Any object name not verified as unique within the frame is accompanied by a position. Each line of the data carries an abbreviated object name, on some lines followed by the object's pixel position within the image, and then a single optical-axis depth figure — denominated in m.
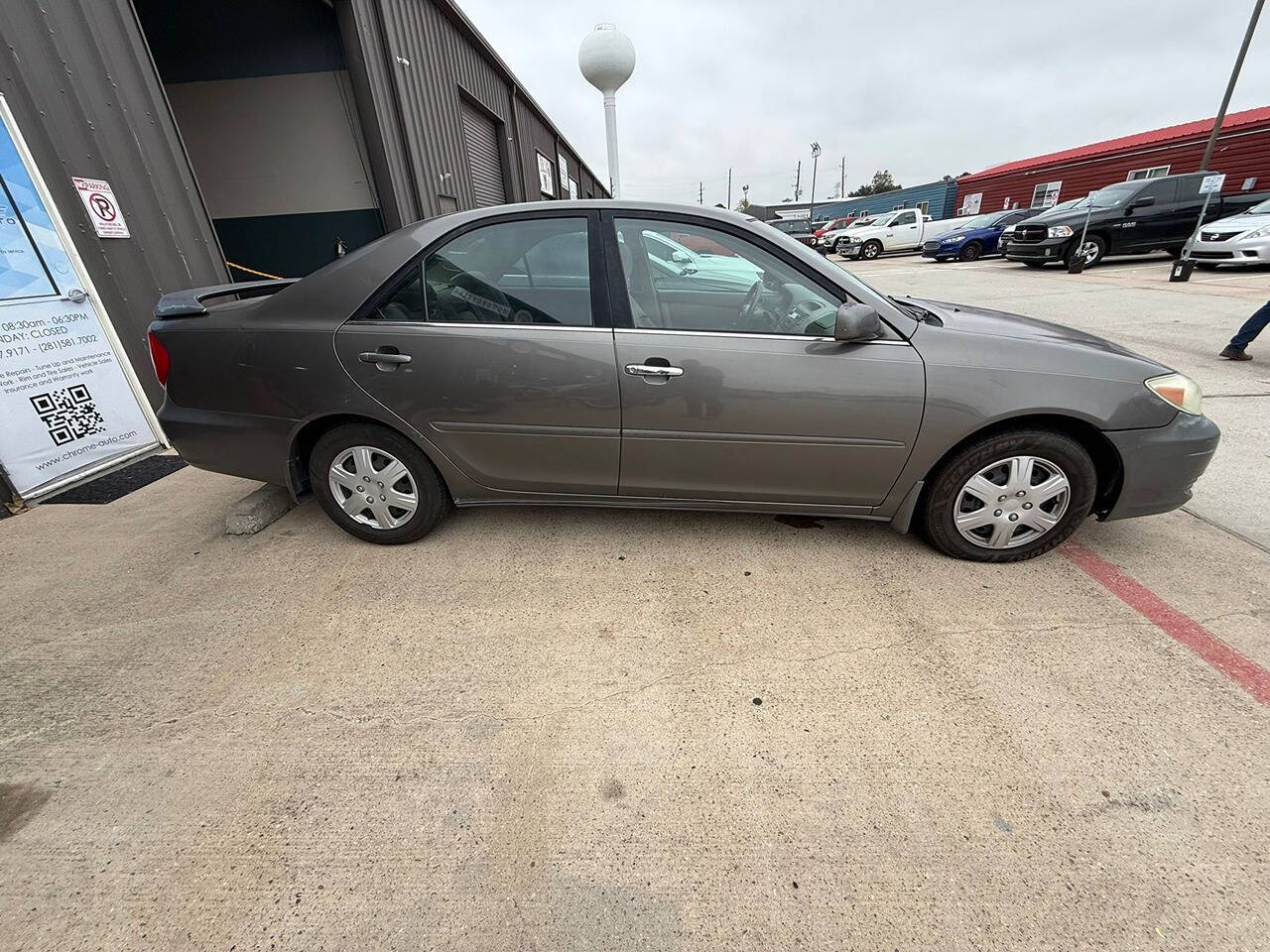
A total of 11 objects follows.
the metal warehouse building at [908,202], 37.31
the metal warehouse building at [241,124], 3.63
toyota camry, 2.22
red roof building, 19.77
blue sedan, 17.39
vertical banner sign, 3.28
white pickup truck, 21.58
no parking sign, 3.71
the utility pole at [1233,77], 17.59
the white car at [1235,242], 10.01
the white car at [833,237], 23.44
